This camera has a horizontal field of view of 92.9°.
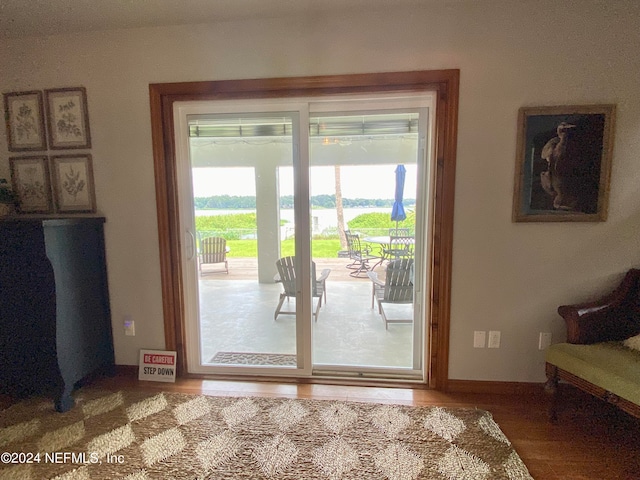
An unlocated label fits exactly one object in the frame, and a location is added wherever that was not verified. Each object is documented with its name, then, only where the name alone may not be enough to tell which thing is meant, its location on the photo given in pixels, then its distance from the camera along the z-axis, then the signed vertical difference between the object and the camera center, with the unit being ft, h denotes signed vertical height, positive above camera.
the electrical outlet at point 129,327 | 7.50 -2.91
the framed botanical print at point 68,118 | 6.97 +2.10
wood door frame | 6.32 +1.17
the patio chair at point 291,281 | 7.53 -1.85
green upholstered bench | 5.12 -2.61
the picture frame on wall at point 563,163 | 6.00 +0.84
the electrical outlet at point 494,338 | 6.71 -2.90
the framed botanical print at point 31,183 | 7.23 +0.62
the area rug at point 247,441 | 4.79 -4.09
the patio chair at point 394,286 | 7.49 -2.00
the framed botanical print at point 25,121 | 7.07 +2.06
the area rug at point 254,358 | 7.72 -3.87
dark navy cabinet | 5.90 -1.96
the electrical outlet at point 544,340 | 6.61 -2.91
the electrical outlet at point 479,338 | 6.73 -2.91
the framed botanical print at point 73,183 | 7.13 +0.61
